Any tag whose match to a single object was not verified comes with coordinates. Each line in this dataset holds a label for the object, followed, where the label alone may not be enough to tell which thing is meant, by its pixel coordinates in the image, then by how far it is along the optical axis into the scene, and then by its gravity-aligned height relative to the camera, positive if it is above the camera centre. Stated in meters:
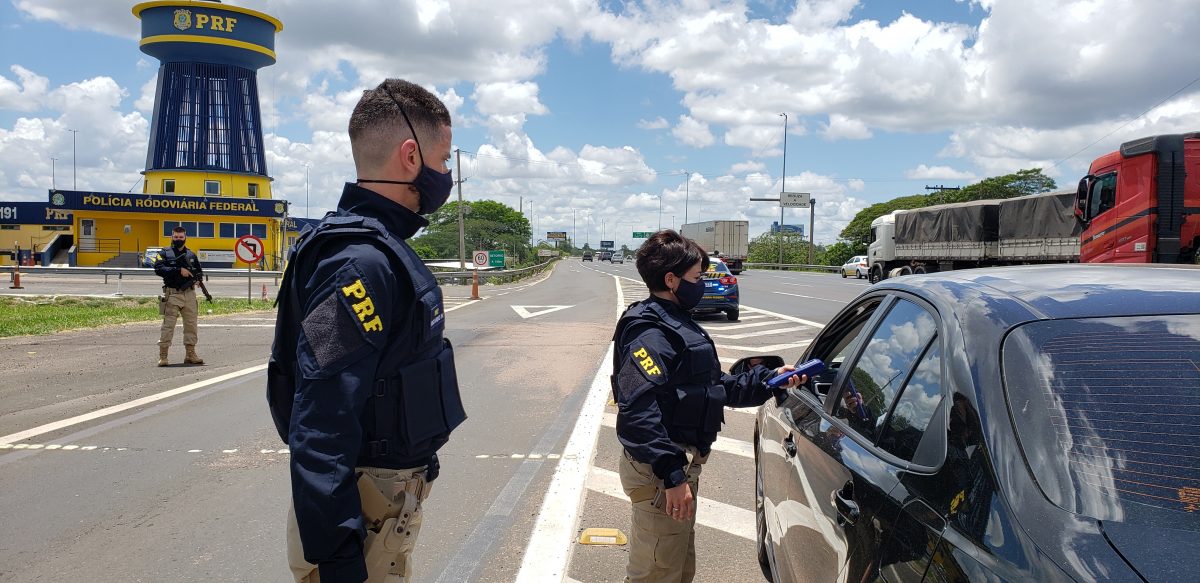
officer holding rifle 10.27 -0.46
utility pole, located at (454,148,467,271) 39.84 +1.19
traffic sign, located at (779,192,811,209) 72.81 +6.24
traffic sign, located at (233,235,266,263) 20.51 +0.14
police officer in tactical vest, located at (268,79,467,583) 1.85 -0.27
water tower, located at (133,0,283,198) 60.09 +12.51
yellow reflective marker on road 4.32 -1.55
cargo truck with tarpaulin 14.44 +1.30
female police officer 2.82 -0.53
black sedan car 1.58 -0.41
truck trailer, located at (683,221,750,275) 53.62 +1.67
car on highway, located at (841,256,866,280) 44.81 +0.00
